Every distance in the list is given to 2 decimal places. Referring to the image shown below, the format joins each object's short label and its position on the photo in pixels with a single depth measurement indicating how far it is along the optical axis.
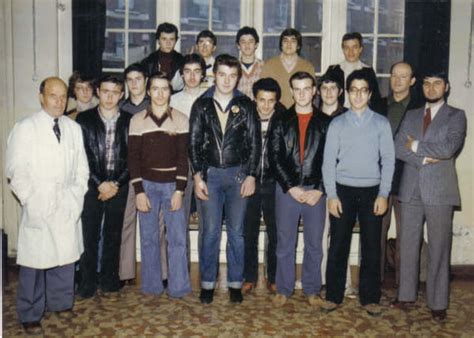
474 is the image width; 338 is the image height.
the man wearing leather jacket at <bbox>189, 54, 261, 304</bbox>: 4.23
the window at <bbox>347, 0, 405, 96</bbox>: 5.43
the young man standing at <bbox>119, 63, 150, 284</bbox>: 4.48
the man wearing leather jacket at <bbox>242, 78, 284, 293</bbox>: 4.34
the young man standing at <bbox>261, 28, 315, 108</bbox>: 4.86
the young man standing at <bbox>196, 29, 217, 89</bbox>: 4.90
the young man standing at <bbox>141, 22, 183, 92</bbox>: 4.93
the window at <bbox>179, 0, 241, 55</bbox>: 5.50
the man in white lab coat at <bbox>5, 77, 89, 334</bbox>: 3.73
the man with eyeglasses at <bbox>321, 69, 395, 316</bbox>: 4.11
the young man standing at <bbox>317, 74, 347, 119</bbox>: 4.32
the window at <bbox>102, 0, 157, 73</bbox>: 5.47
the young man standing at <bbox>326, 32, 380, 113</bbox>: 4.76
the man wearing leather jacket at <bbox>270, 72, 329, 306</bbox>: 4.21
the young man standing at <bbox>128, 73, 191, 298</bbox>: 4.27
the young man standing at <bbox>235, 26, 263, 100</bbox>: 4.83
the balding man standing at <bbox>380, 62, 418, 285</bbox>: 4.48
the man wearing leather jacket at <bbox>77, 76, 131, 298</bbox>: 4.30
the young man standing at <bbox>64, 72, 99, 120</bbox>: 4.58
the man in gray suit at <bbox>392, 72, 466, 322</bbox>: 4.12
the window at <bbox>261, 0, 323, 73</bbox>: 5.46
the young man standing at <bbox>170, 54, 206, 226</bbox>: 4.48
